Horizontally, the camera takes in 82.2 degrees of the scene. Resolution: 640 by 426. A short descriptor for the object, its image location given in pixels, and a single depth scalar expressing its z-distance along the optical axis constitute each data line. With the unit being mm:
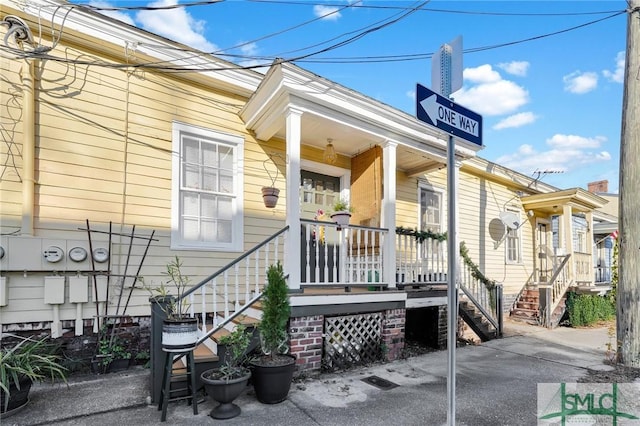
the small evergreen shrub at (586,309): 8973
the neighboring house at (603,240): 13192
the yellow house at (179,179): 4086
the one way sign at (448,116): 2264
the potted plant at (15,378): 3016
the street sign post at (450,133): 2262
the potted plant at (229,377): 3150
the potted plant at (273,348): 3475
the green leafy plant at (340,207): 5330
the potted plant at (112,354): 4281
